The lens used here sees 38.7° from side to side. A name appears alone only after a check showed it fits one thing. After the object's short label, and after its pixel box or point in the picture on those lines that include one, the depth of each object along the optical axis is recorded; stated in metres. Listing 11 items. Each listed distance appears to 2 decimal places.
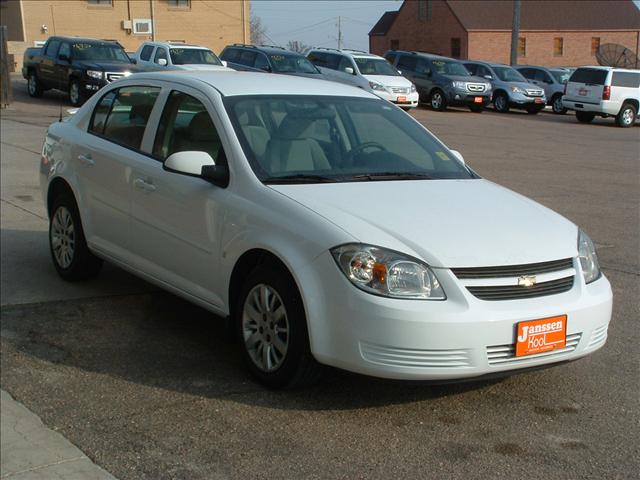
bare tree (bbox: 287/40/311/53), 75.82
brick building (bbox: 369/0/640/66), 64.69
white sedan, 4.40
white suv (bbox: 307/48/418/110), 27.44
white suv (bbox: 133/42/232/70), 25.47
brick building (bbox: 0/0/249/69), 47.94
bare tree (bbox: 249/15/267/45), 91.69
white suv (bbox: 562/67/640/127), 27.25
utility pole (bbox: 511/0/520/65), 42.44
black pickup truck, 24.20
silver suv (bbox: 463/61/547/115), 31.72
